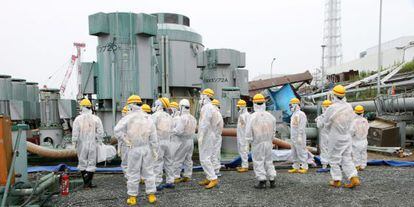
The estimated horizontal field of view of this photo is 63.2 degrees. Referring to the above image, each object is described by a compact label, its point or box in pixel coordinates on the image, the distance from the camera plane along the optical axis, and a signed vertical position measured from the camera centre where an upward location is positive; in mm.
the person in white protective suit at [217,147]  8078 -1567
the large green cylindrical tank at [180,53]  17188 +1656
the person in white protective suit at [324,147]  9289 -1807
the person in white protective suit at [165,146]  7461 -1370
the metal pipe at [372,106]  13434 -967
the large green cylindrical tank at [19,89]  12922 -144
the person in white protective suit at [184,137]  7550 -1213
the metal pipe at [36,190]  5000 -1588
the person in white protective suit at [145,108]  7217 -514
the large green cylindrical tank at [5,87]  12250 -57
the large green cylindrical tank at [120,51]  10953 +1101
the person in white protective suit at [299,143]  9242 -1655
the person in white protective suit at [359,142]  9453 -1675
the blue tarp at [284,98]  15547 -679
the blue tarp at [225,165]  9062 -2351
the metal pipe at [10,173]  4364 -1178
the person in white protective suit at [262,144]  7121 -1273
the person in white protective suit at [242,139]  9492 -1628
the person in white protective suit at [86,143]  7484 -1299
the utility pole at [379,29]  21453 +3455
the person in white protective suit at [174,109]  8130 -599
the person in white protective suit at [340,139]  6949 -1176
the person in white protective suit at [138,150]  6059 -1190
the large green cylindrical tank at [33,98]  13461 -536
